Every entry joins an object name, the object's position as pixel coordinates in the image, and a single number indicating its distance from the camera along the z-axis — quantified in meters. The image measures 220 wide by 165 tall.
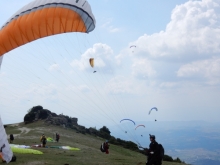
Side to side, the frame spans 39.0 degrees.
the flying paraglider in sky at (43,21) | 15.87
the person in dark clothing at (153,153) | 15.30
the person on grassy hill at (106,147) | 27.17
